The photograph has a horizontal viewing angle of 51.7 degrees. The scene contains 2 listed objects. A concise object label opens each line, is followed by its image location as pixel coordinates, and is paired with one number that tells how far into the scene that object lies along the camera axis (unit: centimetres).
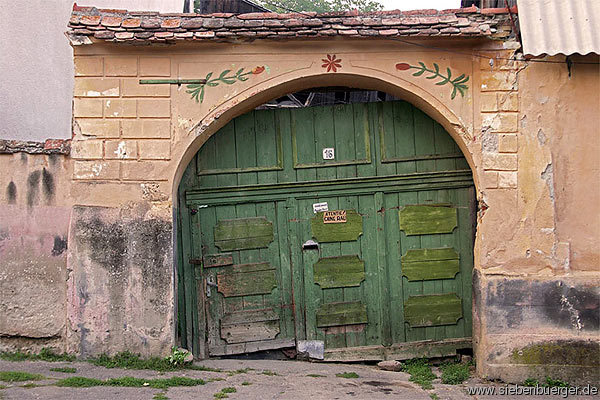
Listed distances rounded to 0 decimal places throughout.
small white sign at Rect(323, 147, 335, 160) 665
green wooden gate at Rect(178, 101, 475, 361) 660
